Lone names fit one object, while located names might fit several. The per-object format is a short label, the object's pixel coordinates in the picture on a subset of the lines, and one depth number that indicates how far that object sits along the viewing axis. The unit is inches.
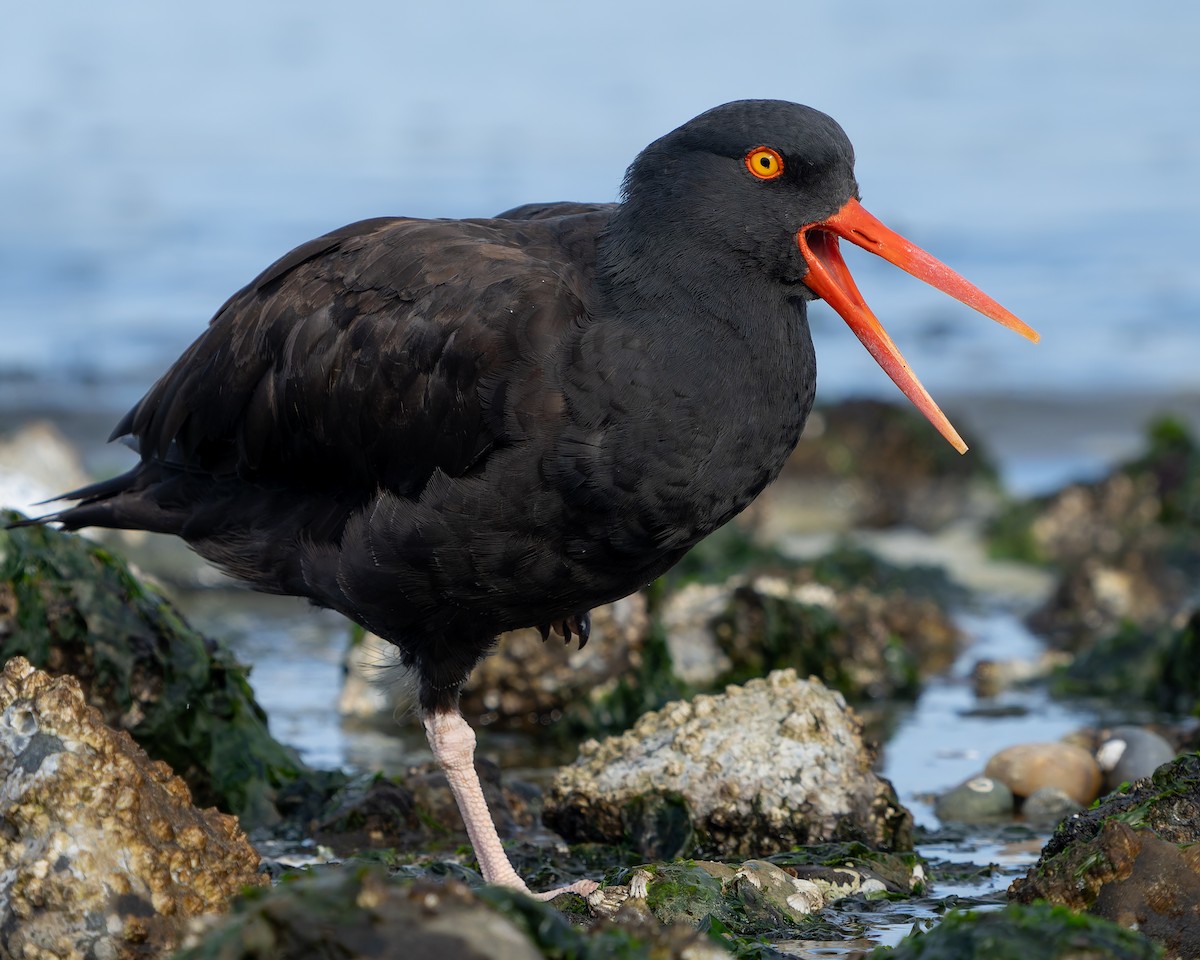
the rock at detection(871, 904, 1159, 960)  215.3
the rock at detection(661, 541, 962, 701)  519.8
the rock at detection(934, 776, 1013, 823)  402.3
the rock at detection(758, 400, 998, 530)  771.4
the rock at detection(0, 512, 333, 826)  394.9
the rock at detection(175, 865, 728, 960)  193.9
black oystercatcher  314.3
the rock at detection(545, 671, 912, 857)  357.1
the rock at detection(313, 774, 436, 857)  378.9
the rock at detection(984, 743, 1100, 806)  408.2
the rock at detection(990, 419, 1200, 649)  619.8
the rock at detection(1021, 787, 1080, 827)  397.4
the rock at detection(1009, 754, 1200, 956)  254.2
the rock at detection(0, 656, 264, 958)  246.7
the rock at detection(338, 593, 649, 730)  485.4
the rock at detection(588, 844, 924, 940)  290.8
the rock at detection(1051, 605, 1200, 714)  498.3
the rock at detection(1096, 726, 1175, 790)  406.6
